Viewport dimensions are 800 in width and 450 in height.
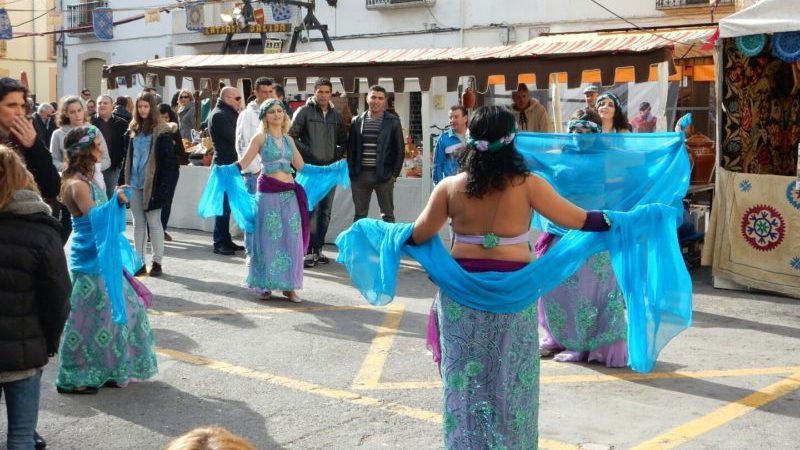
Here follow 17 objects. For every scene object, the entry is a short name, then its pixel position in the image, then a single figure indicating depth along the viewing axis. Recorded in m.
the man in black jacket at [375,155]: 11.92
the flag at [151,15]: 30.55
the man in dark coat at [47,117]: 15.16
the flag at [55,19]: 37.24
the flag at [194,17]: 31.25
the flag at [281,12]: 27.38
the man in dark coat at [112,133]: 12.68
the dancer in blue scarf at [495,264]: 4.56
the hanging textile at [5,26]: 34.78
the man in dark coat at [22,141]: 5.52
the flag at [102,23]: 33.69
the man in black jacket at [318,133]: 11.86
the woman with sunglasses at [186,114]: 18.28
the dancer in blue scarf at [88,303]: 6.42
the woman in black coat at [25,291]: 4.39
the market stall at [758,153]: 9.95
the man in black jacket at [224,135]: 12.58
